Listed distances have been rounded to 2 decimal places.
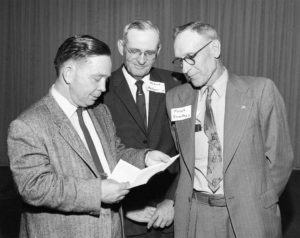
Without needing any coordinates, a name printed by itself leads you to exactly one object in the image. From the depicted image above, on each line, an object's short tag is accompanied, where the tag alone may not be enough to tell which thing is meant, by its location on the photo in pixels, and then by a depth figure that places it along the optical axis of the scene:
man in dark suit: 2.39
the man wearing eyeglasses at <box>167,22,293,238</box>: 2.04
